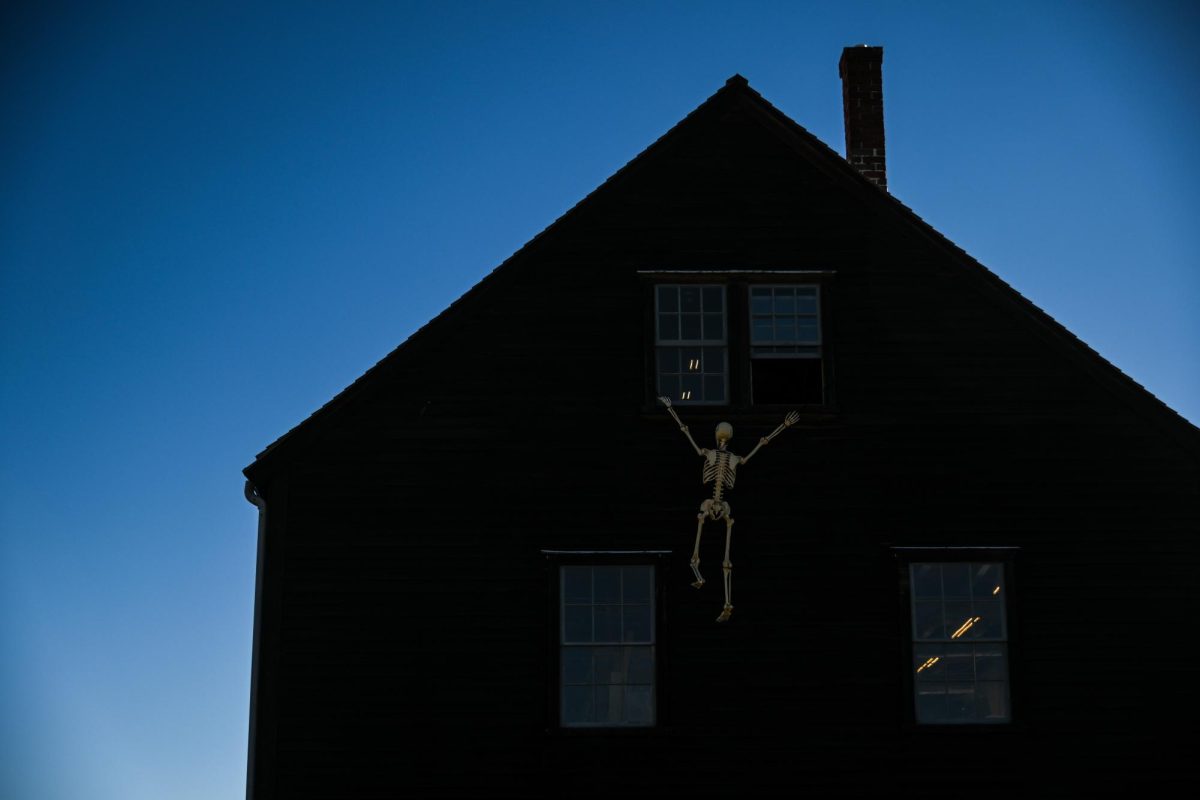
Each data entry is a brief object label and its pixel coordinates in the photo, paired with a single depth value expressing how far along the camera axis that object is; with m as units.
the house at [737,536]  18.16
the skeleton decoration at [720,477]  18.64
